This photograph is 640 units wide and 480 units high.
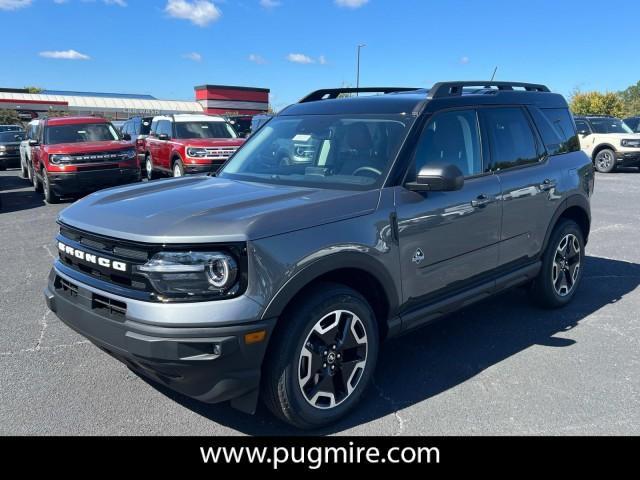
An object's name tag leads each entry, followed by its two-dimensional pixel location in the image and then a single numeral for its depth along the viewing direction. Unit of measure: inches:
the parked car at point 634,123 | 787.4
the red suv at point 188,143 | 514.6
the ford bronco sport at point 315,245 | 109.8
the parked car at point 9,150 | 837.8
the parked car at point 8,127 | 1075.7
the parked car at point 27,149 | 568.9
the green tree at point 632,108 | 1927.9
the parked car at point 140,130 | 640.4
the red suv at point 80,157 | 460.8
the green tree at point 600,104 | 1556.3
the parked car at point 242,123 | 979.2
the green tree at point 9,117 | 1962.4
